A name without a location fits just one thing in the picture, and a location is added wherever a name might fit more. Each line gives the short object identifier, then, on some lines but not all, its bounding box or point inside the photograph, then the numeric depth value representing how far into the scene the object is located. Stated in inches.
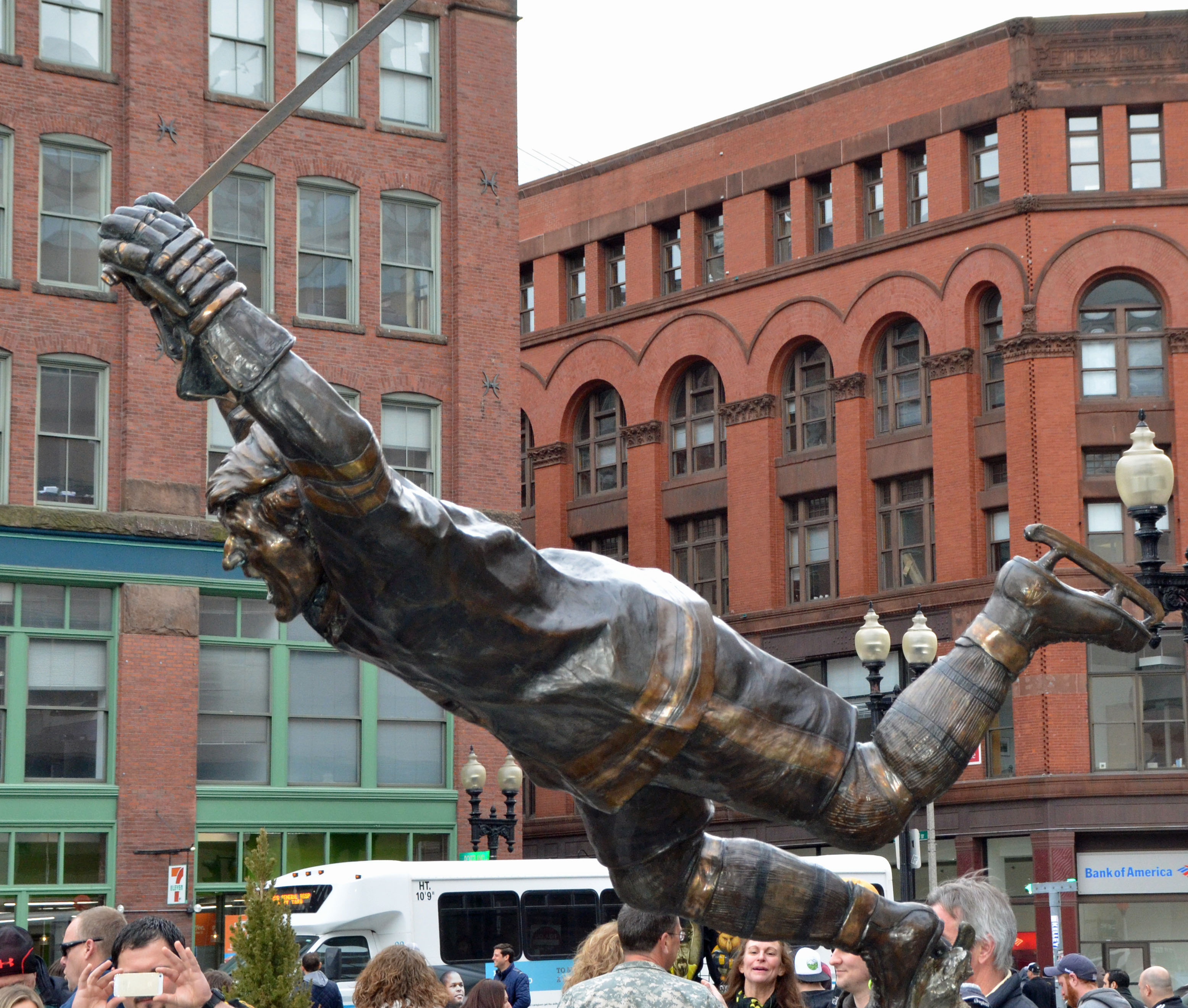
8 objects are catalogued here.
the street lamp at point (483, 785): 1259.2
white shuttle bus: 1013.8
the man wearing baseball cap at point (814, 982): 349.7
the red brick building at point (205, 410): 1230.9
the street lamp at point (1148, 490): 536.1
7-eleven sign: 1230.9
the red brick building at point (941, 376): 1761.8
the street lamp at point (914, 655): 898.1
